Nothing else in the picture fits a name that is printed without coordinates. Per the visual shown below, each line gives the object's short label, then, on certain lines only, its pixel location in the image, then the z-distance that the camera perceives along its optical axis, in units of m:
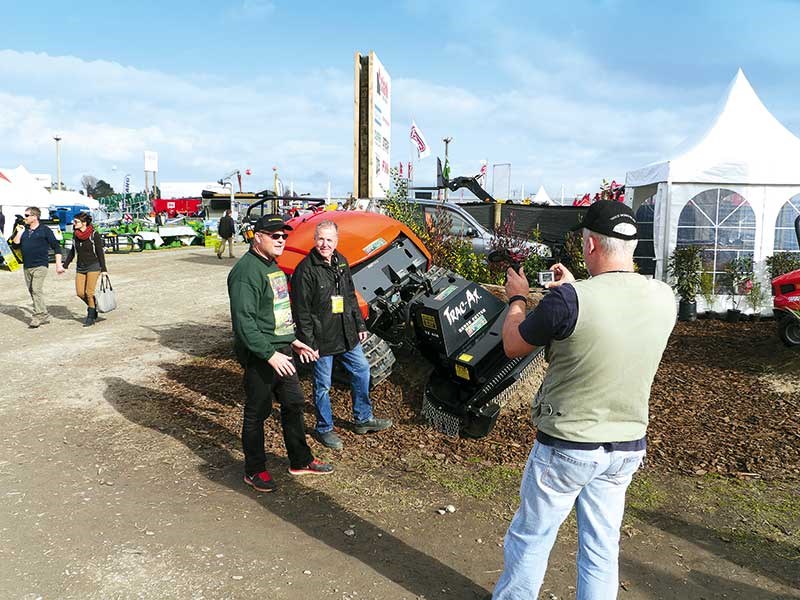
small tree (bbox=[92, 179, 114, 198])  91.74
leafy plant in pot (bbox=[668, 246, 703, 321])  9.88
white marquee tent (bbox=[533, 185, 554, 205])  31.31
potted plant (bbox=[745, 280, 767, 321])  10.05
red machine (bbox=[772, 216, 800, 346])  7.20
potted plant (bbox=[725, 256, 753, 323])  10.20
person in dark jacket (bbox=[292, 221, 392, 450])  4.57
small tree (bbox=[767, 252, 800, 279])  9.86
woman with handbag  9.85
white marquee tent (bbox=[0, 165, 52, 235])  20.25
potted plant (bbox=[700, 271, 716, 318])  10.10
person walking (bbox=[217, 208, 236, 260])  19.75
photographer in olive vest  2.22
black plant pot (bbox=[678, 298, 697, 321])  9.85
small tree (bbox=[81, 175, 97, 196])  78.39
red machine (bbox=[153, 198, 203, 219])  46.56
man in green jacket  3.88
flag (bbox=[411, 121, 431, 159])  14.95
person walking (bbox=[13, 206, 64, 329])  9.83
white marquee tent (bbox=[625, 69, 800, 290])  10.03
